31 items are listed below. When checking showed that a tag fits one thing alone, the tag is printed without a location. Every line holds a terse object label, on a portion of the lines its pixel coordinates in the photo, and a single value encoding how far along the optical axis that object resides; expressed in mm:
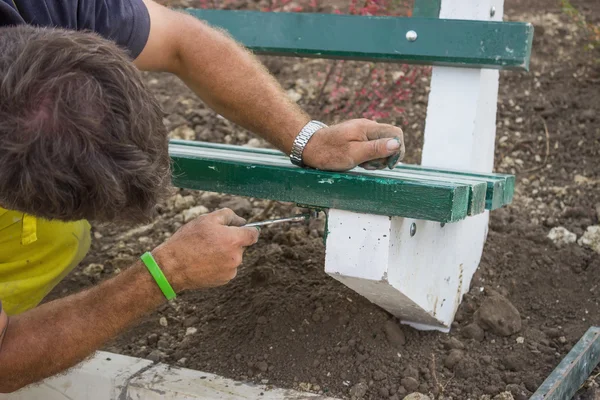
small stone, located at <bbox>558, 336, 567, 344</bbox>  2484
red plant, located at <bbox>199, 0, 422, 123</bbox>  3504
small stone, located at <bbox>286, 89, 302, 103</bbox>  3949
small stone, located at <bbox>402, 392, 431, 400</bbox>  2238
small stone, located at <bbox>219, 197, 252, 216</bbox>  3176
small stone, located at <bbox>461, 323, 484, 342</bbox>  2482
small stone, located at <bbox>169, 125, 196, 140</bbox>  3789
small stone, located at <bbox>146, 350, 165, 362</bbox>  2534
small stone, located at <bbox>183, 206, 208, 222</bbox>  3258
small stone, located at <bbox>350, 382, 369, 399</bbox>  2273
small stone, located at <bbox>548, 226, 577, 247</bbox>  2920
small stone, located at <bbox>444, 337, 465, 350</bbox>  2439
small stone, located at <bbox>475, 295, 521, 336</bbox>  2480
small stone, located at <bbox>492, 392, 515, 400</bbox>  2225
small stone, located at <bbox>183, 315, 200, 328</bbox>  2662
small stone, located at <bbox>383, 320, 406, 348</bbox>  2439
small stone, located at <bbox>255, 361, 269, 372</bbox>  2398
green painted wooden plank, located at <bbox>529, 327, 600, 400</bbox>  2145
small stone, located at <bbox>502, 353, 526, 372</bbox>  2369
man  1780
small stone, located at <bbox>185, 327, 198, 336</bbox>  2631
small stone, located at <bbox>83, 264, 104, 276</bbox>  3031
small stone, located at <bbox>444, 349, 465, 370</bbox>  2371
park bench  2018
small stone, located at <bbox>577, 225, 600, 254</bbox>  2879
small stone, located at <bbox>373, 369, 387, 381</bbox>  2322
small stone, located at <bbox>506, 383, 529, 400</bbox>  2242
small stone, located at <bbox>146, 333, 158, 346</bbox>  2645
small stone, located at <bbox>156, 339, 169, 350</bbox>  2607
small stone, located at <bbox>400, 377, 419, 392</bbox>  2291
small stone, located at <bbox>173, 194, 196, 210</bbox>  3354
